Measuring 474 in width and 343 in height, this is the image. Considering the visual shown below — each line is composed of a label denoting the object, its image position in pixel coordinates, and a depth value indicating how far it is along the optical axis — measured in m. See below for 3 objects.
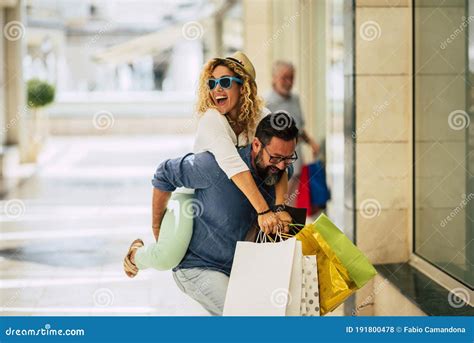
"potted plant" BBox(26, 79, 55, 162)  31.41
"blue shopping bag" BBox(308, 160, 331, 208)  14.25
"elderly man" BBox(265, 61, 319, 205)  14.05
